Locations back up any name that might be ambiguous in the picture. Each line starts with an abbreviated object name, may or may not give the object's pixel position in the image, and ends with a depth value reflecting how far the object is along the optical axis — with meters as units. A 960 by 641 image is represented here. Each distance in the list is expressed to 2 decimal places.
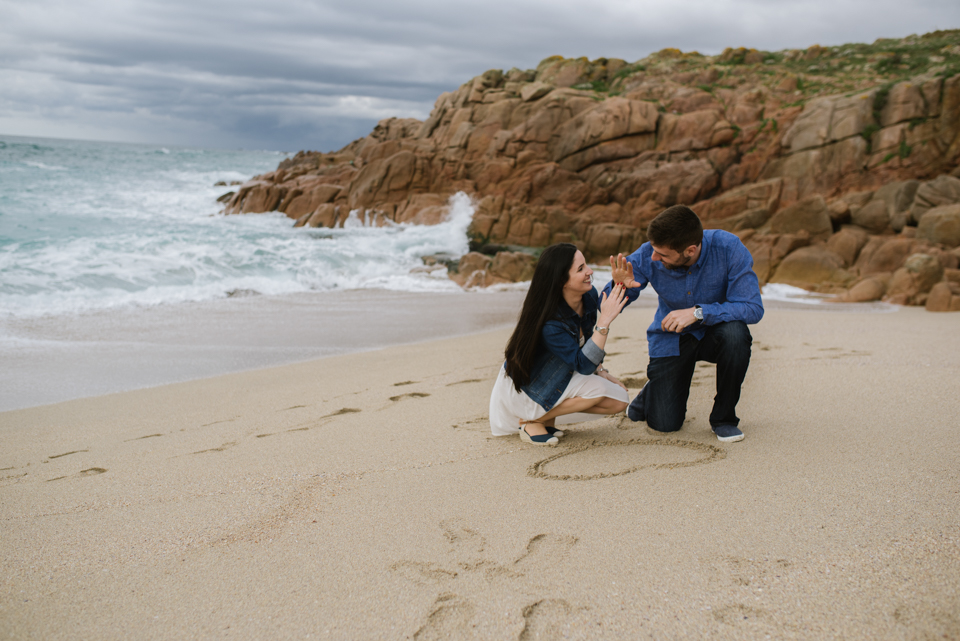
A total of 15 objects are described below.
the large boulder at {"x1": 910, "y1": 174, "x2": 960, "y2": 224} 13.52
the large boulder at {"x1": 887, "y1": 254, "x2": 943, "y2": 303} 9.56
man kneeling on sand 3.09
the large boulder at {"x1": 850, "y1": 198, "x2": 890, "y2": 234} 14.23
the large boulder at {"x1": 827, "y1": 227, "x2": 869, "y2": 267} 12.91
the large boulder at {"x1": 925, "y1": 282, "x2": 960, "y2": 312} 8.55
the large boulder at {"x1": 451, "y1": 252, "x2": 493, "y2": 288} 13.00
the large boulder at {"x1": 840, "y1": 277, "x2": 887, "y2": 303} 10.29
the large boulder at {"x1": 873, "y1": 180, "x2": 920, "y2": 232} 14.00
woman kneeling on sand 3.08
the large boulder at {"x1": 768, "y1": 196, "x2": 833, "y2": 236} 13.86
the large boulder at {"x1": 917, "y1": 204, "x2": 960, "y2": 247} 11.91
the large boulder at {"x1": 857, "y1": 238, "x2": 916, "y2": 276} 11.92
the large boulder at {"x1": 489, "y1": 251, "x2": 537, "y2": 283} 13.07
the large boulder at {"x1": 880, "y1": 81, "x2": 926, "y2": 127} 16.28
